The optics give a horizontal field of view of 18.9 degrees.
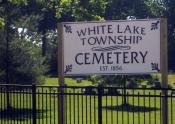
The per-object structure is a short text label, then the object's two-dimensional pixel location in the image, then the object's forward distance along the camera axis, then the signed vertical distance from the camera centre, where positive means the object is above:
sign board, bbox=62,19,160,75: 10.59 +0.24
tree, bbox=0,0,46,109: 24.06 +0.24
